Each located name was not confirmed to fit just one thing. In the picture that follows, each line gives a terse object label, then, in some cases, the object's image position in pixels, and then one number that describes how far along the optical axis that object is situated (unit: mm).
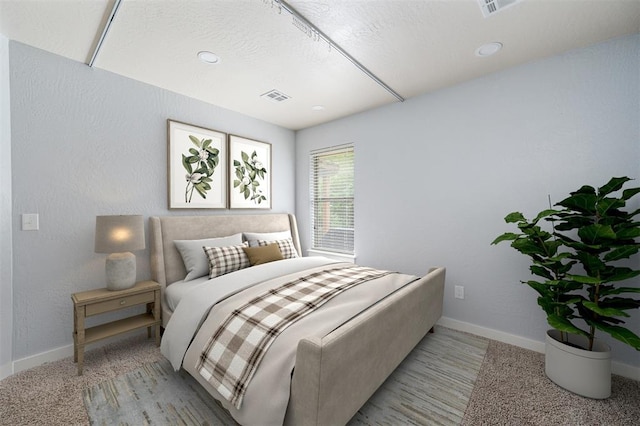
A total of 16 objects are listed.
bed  1220
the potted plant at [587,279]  1675
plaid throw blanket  1420
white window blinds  3816
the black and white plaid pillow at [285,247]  3233
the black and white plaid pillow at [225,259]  2633
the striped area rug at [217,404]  1604
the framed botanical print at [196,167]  2918
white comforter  1299
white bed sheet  2363
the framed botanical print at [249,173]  3461
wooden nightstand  2027
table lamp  2160
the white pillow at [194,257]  2668
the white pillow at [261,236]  3217
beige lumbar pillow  2873
